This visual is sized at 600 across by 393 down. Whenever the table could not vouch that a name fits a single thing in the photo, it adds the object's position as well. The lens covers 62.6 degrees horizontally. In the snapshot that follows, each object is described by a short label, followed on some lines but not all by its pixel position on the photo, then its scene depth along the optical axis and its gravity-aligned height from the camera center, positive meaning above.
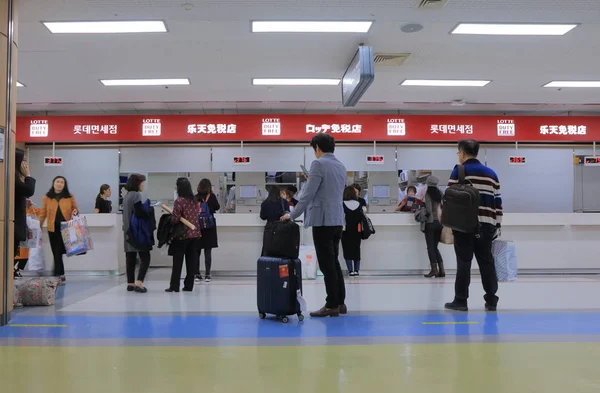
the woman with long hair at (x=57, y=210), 5.88 -0.05
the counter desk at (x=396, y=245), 7.72 -0.62
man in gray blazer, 3.91 -0.05
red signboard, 9.07 +1.44
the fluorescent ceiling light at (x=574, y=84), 7.66 +1.93
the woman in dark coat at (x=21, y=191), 4.21 +0.12
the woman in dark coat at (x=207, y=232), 6.62 -0.36
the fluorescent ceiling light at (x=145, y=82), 7.45 +1.89
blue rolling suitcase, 3.83 -0.63
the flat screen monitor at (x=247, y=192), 9.85 +0.28
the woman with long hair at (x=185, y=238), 5.63 -0.37
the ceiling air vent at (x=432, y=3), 4.59 +1.91
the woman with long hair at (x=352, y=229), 7.14 -0.33
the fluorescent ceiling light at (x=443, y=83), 7.60 +1.93
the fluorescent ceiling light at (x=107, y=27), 5.16 +1.90
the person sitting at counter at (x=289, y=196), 7.92 +0.16
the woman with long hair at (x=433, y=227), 7.29 -0.31
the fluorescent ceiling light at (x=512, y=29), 5.26 +1.93
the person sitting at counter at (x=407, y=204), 8.39 +0.04
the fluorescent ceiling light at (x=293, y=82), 7.52 +1.92
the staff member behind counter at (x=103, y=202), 7.42 +0.06
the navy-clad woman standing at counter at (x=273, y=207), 7.21 -0.02
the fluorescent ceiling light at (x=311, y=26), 5.20 +1.93
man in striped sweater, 4.22 -0.24
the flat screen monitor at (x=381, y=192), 10.06 +0.29
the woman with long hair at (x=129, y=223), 5.61 -0.20
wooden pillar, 3.78 +0.43
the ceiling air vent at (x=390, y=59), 6.25 +1.91
